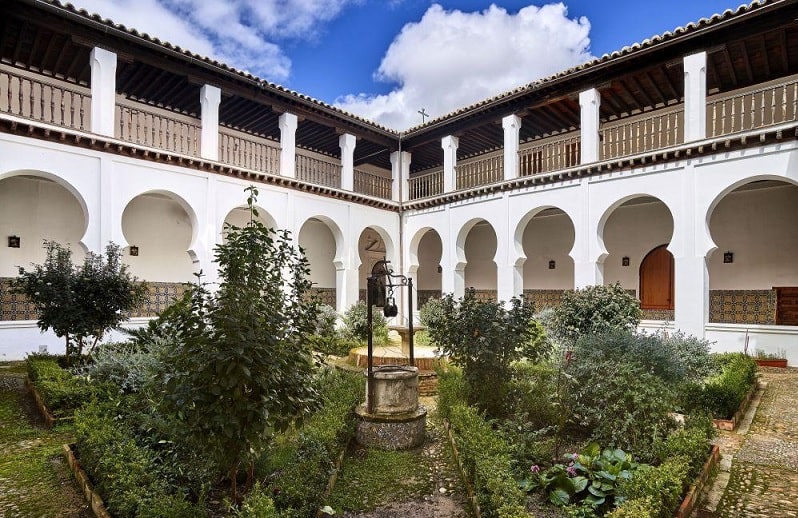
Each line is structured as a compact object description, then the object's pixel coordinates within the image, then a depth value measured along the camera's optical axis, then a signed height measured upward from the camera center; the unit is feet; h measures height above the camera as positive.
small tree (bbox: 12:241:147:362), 26.48 -2.23
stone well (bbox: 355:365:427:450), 19.56 -6.86
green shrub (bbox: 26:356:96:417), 22.15 -6.54
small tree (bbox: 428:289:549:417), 20.61 -3.94
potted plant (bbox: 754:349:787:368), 37.58 -8.24
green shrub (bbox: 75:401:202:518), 11.42 -6.20
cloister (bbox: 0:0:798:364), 35.09 +7.66
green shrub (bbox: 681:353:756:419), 22.71 -6.90
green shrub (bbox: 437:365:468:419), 21.36 -6.48
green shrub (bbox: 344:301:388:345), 43.02 -6.63
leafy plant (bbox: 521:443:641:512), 13.60 -6.82
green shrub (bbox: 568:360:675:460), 16.97 -5.73
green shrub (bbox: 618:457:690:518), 11.83 -6.12
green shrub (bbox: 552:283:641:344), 32.14 -3.88
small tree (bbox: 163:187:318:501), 11.35 -2.69
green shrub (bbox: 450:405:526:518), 11.69 -6.18
